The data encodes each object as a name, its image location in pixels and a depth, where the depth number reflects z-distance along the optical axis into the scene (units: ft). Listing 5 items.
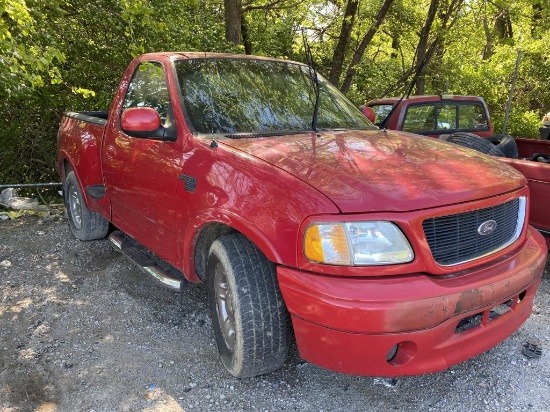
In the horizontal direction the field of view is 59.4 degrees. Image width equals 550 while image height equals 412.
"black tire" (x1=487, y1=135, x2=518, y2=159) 16.01
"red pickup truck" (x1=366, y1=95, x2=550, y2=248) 15.70
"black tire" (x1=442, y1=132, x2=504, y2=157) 14.71
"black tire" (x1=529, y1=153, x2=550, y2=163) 15.27
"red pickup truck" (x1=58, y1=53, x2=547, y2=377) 7.11
